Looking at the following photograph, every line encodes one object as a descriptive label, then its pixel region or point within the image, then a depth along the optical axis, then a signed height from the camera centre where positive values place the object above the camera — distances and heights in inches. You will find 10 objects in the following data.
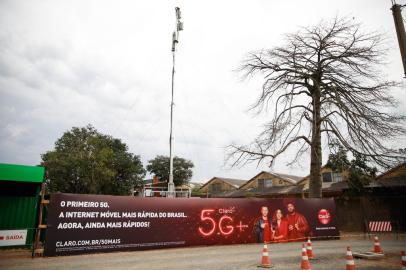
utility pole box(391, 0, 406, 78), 367.5 +232.8
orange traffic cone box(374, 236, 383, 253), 426.3 -54.0
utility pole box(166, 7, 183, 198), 824.2 +493.7
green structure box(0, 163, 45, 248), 479.8 +19.2
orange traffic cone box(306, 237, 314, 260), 405.6 -58.1
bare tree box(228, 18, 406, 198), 671.1 +291.6
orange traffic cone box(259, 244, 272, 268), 350.9 -57.6
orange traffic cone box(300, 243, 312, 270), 311.7 -53.9
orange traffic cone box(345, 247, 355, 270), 281.5 -49.6
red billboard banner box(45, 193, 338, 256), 453.1 -18.1
